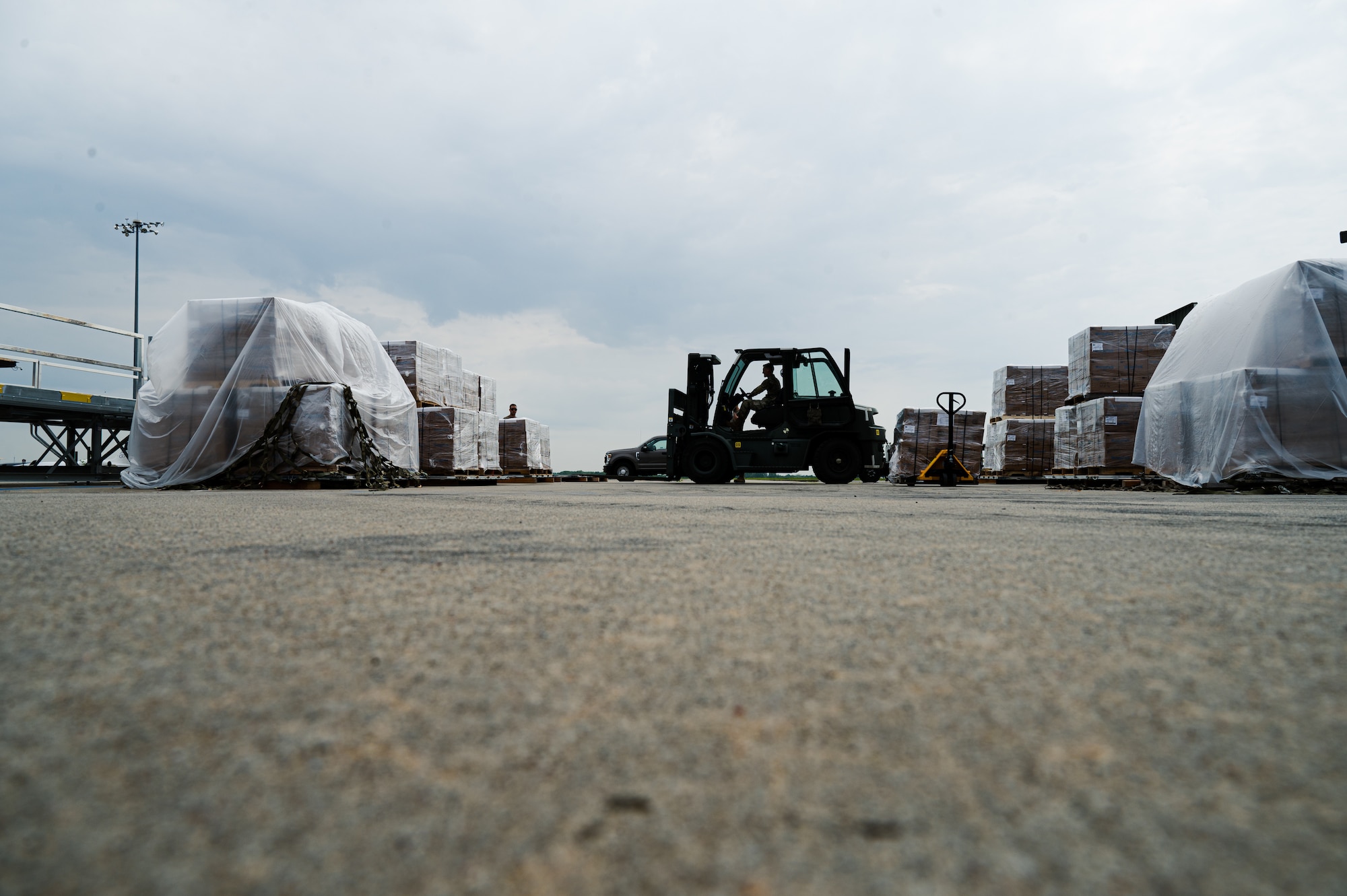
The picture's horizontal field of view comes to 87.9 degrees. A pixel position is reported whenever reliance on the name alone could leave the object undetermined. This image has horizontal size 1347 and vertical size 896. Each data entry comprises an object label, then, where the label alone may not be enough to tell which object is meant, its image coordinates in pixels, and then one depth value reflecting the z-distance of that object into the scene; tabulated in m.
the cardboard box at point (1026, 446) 15.84
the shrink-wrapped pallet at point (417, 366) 14.32
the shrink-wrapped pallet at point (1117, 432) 12.37
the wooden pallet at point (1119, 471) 12.38
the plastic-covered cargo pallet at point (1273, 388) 9.65
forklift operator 14.20
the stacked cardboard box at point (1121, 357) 13.02
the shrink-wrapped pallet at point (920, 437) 17.78
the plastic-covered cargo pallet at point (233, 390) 10.20
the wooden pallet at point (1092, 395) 13.22
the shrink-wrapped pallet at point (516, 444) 18.34
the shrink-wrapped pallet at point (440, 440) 14.46
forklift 14.02
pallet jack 13.12
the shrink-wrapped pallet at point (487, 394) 18.10
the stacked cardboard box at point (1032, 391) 16.36
